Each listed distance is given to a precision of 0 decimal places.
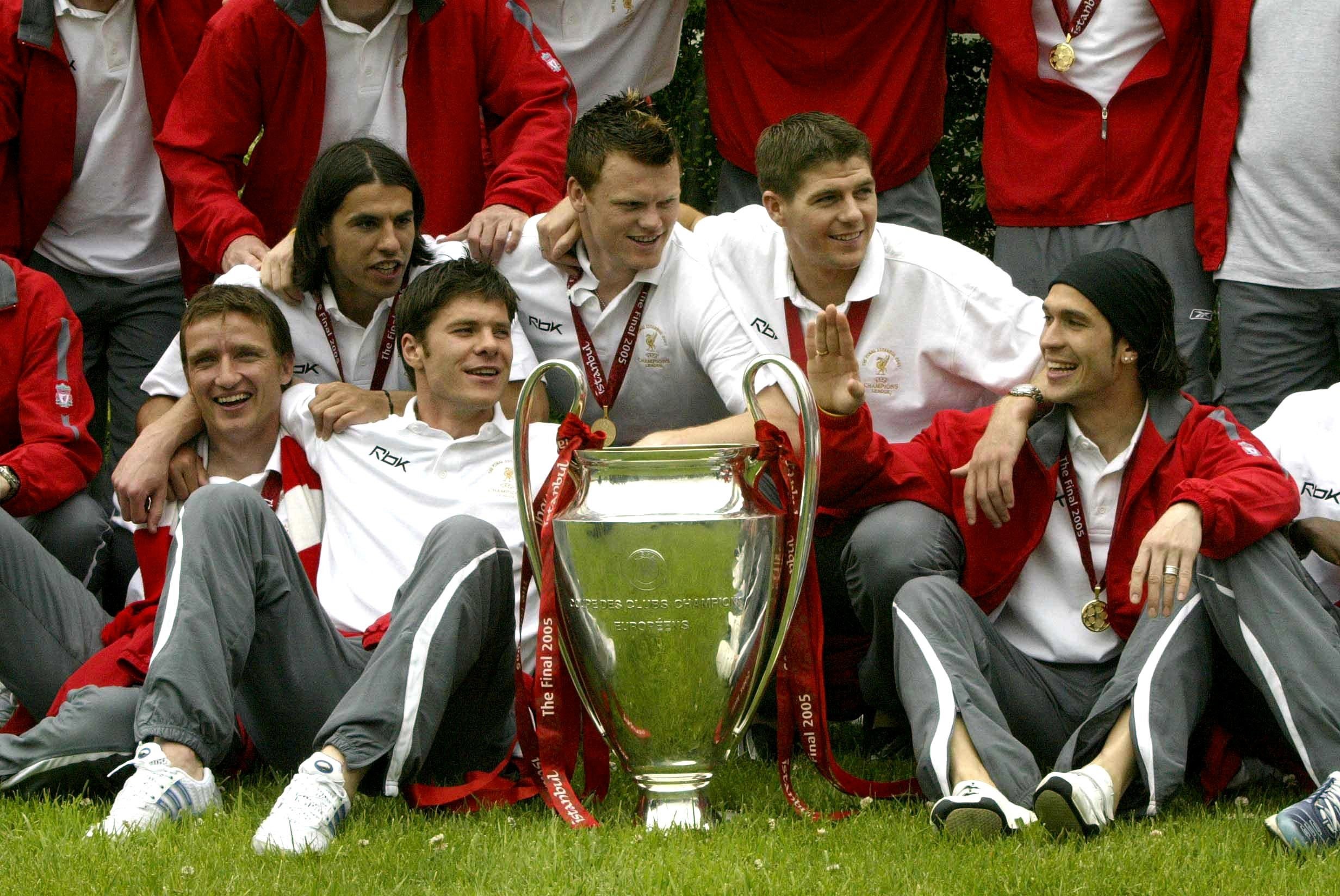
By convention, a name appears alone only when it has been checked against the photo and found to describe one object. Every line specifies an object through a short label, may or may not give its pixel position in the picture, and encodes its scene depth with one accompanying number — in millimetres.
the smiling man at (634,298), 10156
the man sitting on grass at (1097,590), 7449
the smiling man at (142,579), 8141
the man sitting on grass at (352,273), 10211
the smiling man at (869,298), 9969
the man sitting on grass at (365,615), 7531
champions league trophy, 7293
